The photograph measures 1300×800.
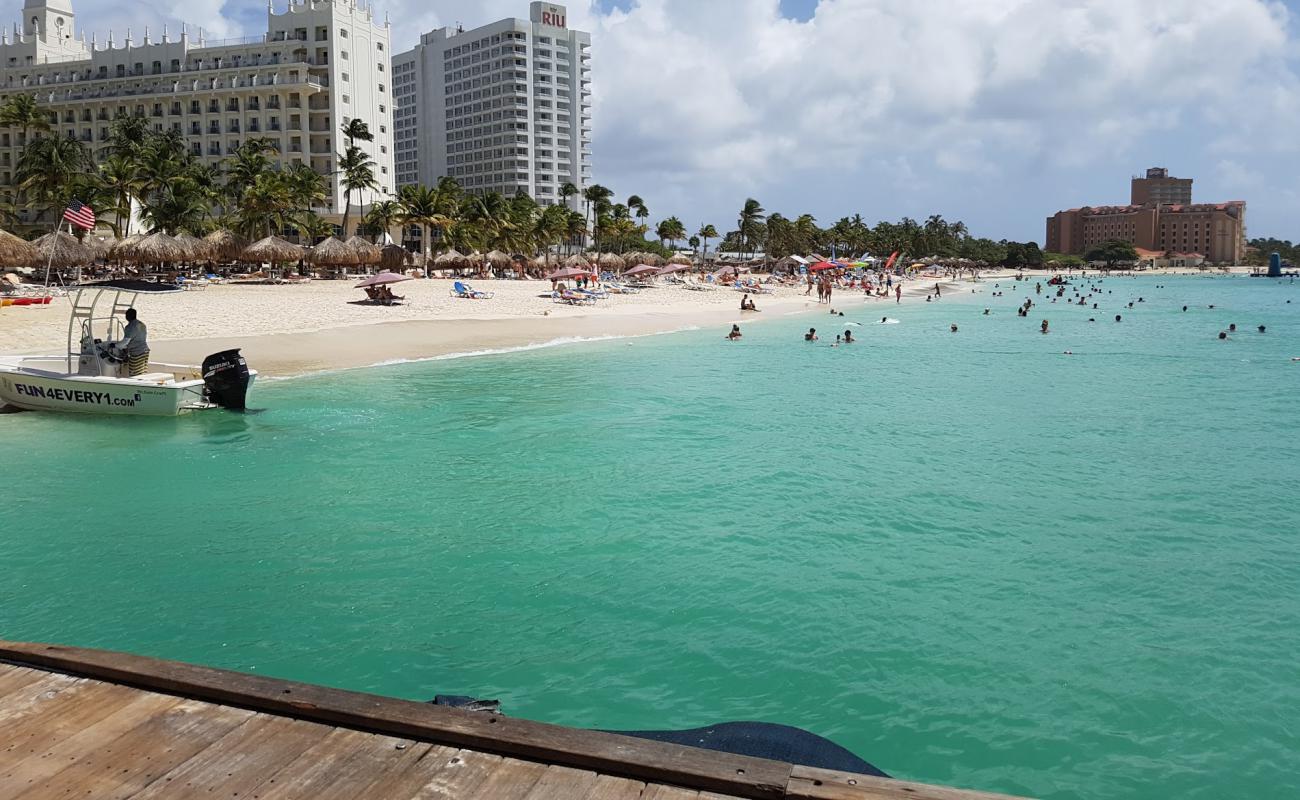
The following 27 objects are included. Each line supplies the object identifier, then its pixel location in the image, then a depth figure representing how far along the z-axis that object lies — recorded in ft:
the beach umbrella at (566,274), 185.37
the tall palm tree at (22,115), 220.02
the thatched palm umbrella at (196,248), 158.20
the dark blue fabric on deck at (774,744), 15.99
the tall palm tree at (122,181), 186.09
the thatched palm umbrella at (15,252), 117.29
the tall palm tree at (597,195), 334.17
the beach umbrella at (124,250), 155.63
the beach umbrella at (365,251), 173.61
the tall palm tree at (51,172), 175.42
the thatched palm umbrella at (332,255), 169.58
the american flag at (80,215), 60.80
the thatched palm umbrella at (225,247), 163.22
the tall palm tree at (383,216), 206.90
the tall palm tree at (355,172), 209.05
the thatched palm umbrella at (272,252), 162.30
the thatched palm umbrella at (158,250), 154.40
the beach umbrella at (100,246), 148.03
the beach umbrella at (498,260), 226.99
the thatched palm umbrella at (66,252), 129.29
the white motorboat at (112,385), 53.52
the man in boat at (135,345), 54.19
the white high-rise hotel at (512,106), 432.66
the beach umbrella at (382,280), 137.80
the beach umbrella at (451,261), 211.94
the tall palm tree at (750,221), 397.39
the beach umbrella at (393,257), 181.27
